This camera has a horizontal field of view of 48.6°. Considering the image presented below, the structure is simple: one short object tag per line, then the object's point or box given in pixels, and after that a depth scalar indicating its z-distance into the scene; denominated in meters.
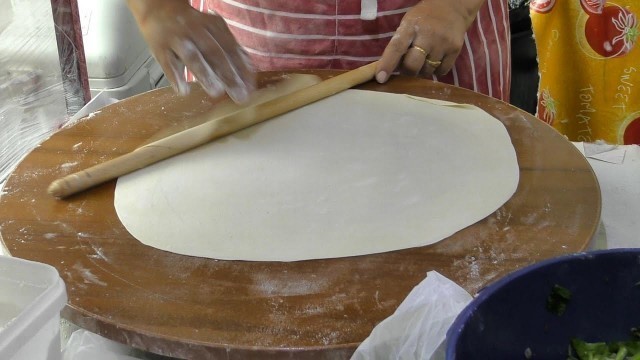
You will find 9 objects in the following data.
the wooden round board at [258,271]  0.82
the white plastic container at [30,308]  0.58
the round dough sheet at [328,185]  0.97
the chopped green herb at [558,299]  0.66
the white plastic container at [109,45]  2.19
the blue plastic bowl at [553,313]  0.61
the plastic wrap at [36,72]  1.64
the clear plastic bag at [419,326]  0.68
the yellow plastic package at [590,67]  2.04
